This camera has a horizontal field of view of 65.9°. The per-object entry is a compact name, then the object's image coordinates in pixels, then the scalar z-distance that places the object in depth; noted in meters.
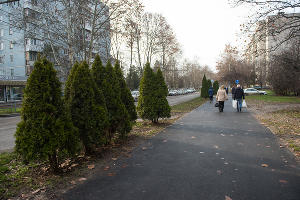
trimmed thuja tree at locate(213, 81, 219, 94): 51.42
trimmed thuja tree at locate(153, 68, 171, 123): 9.84
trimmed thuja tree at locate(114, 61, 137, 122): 7.96
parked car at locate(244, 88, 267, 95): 46.94
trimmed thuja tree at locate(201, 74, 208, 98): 38.31
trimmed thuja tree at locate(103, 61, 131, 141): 6.48
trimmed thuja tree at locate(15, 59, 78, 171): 3.98
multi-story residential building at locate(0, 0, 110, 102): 32.72
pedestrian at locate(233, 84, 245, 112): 14.81
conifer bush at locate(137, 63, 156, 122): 9.74
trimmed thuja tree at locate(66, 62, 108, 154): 5.10
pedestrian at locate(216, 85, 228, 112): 14.84
